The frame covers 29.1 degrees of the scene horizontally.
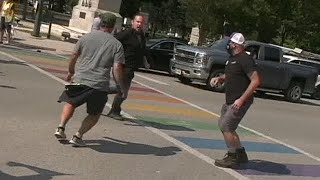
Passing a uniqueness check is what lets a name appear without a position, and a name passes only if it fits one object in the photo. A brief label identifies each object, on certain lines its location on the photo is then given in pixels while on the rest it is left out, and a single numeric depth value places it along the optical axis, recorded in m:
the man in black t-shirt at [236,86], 7.94
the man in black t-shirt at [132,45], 10.78
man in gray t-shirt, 8.04
